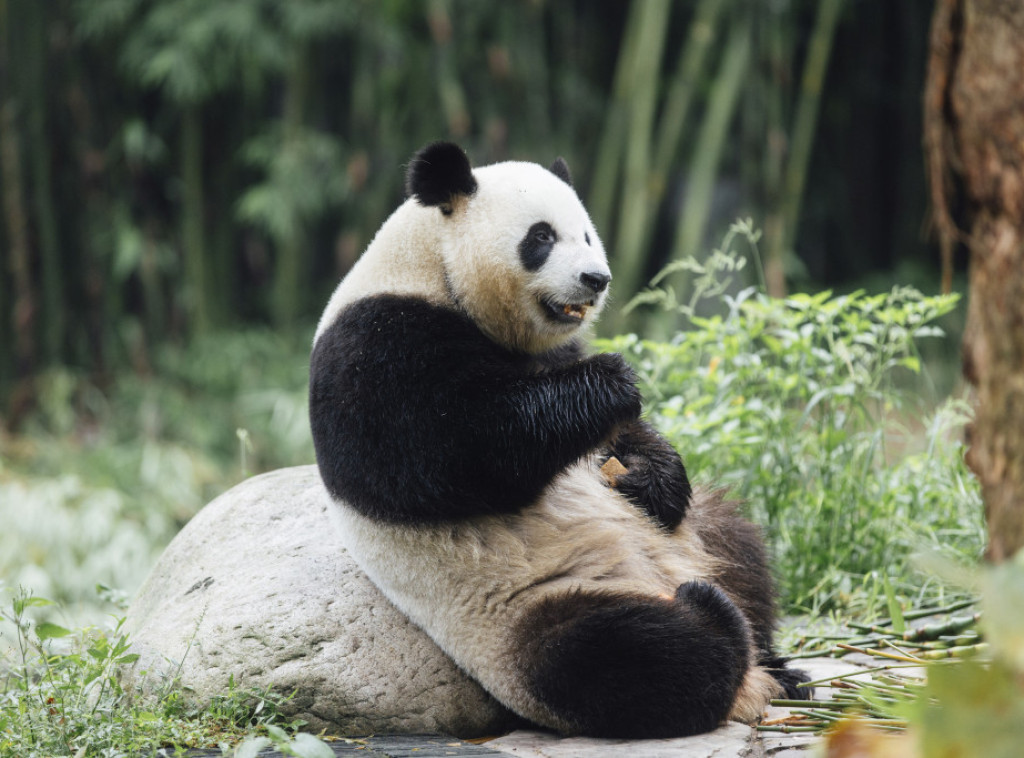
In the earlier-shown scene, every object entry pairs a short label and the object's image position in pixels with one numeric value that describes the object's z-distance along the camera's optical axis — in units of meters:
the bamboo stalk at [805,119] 13.63
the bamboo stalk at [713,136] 13.19
